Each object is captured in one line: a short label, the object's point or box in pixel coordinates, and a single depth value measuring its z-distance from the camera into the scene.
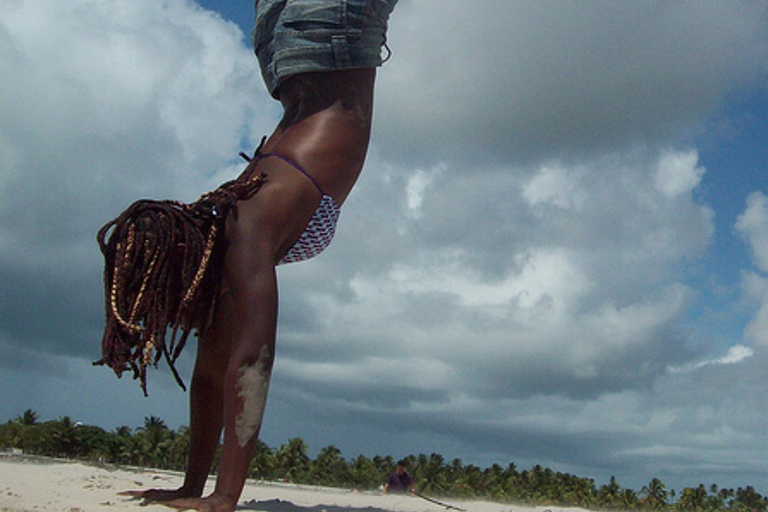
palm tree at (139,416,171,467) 80.19
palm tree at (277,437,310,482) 89.94
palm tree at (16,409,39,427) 77.81
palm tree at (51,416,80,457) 57.88
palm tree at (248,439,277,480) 77.69
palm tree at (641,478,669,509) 95.39
